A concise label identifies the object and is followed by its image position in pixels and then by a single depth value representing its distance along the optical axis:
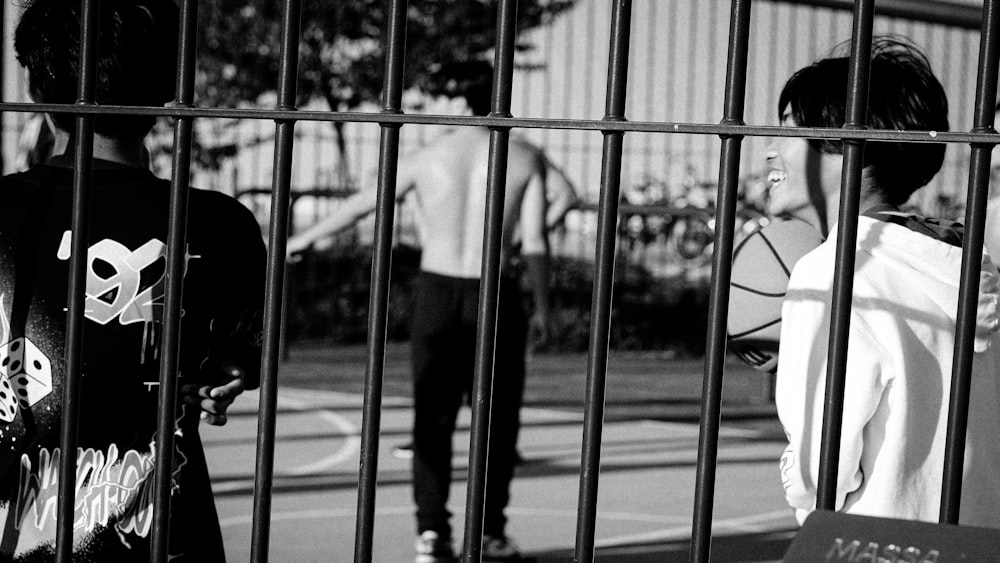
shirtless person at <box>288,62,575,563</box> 4.90
